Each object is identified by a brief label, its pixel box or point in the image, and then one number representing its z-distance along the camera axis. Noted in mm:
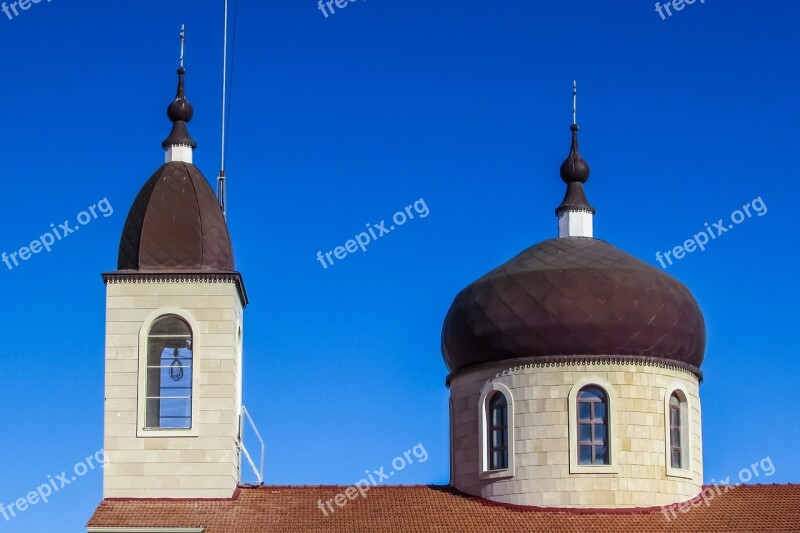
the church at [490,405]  38375
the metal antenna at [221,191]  41000
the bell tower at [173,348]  38406
